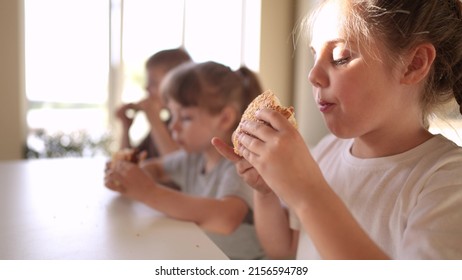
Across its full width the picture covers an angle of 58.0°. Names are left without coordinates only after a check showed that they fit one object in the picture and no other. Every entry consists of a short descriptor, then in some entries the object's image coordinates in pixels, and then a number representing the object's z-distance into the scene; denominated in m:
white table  0.44
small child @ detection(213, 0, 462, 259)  0.34
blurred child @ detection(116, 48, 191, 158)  1.15
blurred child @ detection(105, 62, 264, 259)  0.62
